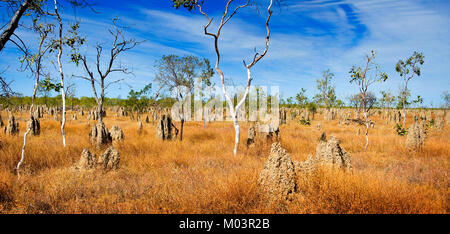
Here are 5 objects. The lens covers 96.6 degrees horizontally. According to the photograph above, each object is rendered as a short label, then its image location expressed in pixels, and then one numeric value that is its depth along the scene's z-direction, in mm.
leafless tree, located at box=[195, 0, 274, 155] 7969
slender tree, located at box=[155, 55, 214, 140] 15598
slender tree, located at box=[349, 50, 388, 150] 9375
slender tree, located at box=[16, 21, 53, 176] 5559
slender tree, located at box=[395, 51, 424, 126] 26033
